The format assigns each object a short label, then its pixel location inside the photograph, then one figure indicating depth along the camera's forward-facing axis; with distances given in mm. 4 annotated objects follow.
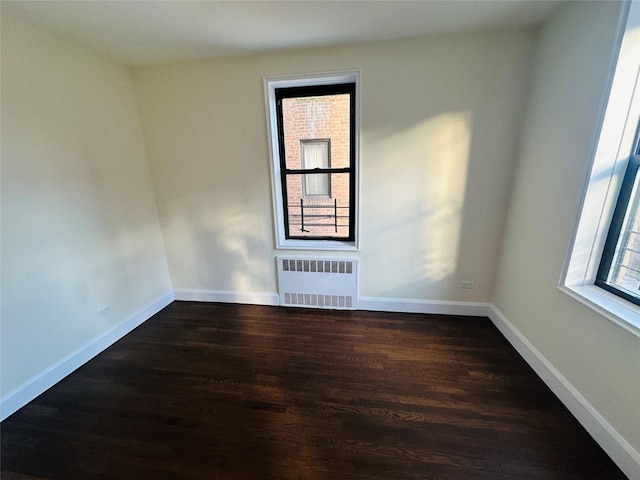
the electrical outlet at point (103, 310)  2215
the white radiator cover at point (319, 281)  2668
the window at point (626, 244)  1405
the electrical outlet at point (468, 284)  2504
